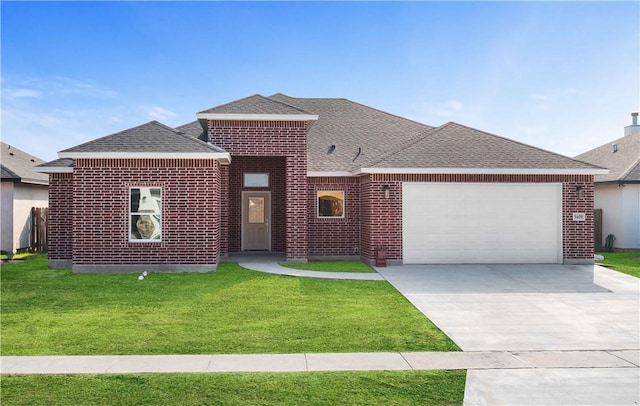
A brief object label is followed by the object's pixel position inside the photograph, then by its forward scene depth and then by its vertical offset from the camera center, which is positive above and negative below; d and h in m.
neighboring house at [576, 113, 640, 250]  21.56 +0.40
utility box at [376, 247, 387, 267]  15.59 -1.60
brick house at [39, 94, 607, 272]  14.28 +0.36
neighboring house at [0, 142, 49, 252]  19.91 +0.43
